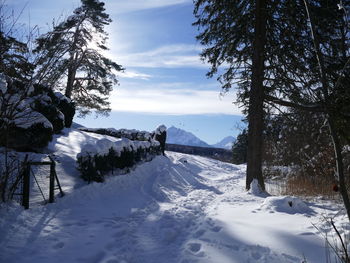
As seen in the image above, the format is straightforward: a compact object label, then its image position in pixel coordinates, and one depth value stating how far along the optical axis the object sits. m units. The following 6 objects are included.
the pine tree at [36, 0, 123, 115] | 19.98
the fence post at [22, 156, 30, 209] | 5.22
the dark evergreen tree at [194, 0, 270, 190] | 9.20
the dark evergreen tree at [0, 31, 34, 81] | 4.46
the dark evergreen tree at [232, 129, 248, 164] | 39.08
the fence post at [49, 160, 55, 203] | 5.99
